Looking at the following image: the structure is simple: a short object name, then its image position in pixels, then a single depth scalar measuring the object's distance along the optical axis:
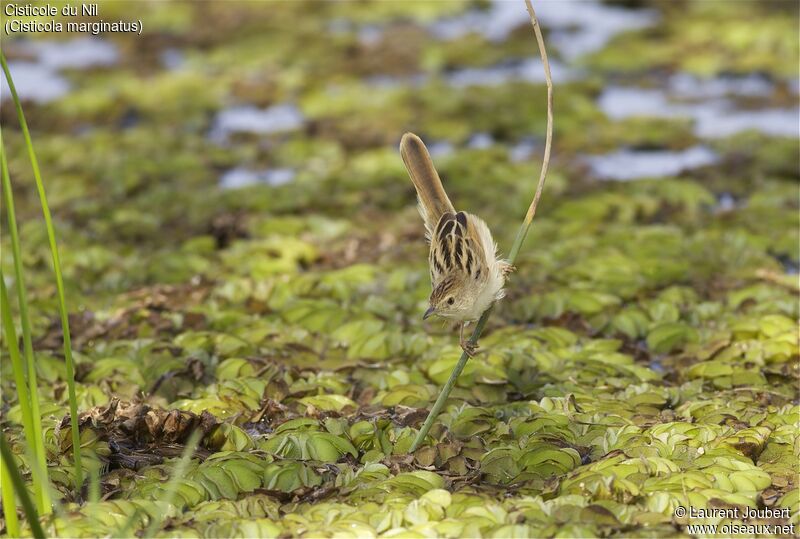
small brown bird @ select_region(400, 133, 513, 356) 7.50
